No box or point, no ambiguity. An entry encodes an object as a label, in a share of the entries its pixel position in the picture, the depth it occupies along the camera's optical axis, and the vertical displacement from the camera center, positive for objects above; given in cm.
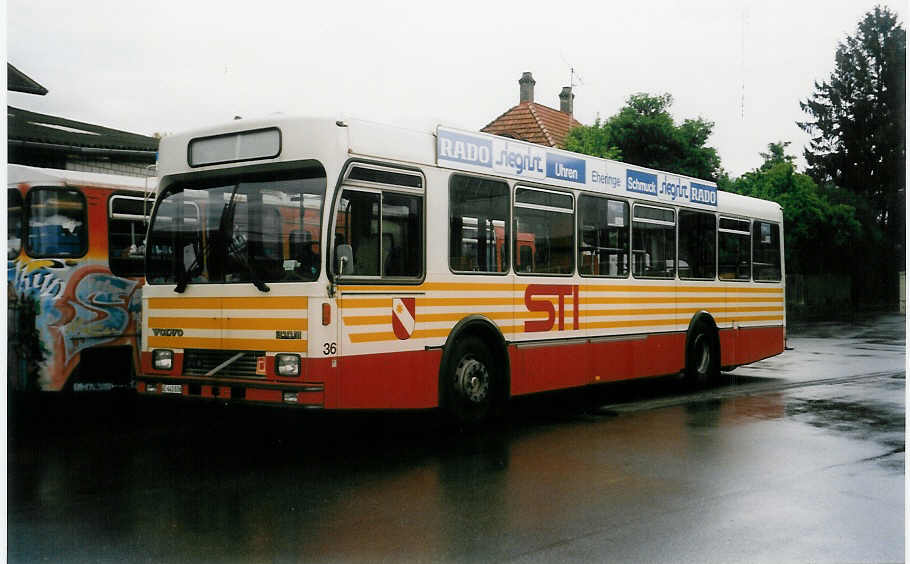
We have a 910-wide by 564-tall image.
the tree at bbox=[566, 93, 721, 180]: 2641 +391
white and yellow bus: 789 +13
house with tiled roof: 3486 +615
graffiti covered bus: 951 +5
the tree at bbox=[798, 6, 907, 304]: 3184 +597
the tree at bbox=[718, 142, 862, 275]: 3569 +265
